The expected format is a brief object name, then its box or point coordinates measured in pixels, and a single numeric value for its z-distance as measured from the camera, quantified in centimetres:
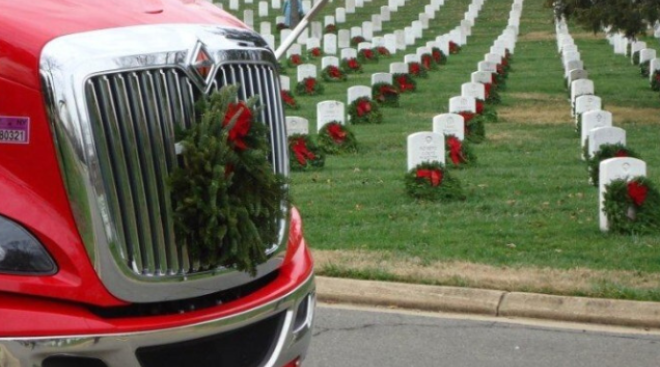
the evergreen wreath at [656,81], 2271
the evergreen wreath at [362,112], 1853
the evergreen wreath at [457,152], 1335
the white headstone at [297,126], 1402
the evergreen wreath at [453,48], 3148
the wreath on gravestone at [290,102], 2056
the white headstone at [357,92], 1888
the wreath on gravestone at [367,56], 2924
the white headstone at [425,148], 1184
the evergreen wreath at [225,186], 414
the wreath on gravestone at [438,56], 2872
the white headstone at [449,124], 1448
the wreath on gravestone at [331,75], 2548
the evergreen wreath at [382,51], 3060
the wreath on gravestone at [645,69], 2574
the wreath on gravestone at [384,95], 2095
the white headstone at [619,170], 980
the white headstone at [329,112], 1620
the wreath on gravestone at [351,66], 2702
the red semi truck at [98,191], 390
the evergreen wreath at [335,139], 1530
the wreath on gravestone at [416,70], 2555
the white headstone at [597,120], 1461
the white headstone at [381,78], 2131
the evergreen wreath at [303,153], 1353
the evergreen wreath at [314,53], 3072
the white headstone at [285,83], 2174
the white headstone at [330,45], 3172
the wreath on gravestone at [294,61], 2886
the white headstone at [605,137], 1241
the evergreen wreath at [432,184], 1138
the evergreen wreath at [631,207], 962
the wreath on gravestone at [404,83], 2298
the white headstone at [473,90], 1941
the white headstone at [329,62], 2605
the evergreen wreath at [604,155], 1162
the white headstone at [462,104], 1698
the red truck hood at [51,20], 395
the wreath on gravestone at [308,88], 2303
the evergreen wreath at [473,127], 1593
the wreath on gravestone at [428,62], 2731
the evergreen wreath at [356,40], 3351
